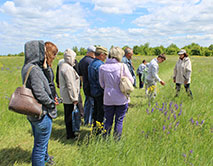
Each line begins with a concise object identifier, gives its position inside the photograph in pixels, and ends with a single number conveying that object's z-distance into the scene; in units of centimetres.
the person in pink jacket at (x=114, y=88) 338
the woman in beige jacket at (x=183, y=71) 666
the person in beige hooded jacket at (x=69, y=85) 392
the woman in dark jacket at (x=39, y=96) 238
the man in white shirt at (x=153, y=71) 624
